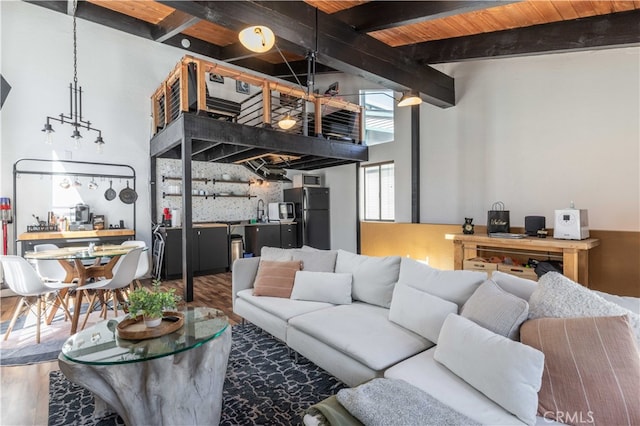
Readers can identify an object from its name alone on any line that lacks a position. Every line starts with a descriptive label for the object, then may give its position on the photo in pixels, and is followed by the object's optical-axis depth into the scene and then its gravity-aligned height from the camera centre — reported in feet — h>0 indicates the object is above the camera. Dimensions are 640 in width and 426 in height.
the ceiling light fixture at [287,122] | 15.44 +4.40
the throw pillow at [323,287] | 9.30 -2.37
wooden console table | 11.56 -1.61
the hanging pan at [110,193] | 18.69 +1.21
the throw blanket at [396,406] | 3.99 -2.71
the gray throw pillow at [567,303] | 4.68 -1.55
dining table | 10.98 -2.02
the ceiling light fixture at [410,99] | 12.67 +4.49
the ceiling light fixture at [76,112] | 16.48 +5.71
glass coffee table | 5.43 -2.94
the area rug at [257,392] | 6.45 -4.24
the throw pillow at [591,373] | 3.91 -2.22
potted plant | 6.41 -1.91
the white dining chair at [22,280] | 10.30 -2.20
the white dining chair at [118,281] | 11.40 -2.58
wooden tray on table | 6.22 -2.43
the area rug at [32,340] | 9.16 -4.23
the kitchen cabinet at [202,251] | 18.72 -2.46
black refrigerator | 24.36 -0.45
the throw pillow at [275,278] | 10.01 -2.24
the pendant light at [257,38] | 8.26 +4.74
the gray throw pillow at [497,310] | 5.24 -1.84
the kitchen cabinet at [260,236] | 22.84 -1.92
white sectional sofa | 4.43 -2.51
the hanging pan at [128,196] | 19.10 +1.04
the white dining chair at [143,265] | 13.63 -2.35
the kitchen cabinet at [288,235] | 24.06 -1.96
